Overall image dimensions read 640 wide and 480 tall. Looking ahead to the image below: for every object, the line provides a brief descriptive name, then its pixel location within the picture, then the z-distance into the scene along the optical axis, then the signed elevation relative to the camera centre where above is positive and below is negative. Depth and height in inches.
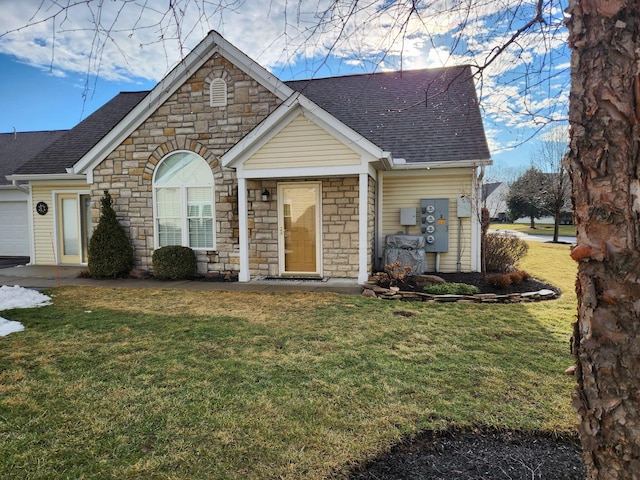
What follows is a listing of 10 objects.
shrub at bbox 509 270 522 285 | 301.1 -45.5
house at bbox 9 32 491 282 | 337.1 +37.7
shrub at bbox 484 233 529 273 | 363.3 -31.9
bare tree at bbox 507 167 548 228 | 944.9 +71.3
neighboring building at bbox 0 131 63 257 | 538.0 +10.9
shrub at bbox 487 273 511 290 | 288.4 -45.7
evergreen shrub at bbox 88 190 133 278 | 354.6 -21.6
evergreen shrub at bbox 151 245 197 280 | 346.0 -35.2
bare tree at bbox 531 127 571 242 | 781.9 +100.5
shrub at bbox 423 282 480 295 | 275.1 -49.7
